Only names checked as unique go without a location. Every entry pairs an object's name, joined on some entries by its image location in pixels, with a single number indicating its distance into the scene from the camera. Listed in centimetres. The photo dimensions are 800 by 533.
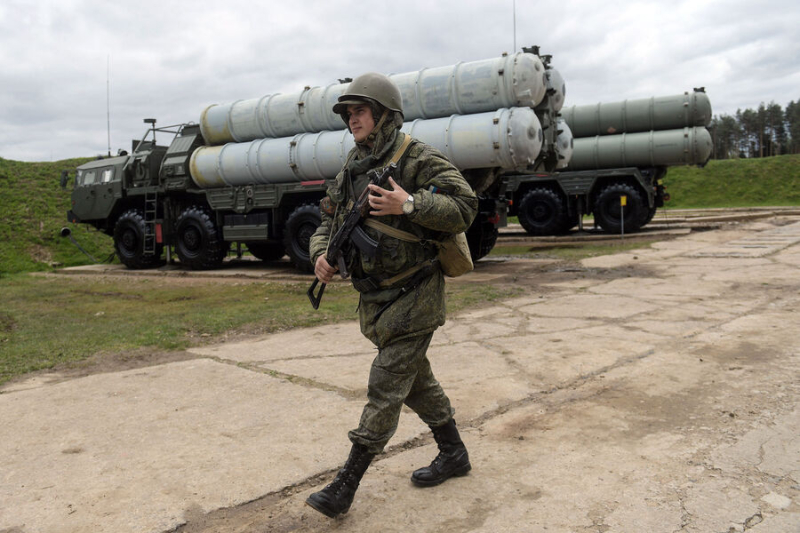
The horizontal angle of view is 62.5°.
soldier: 254
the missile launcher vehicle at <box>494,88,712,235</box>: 1573
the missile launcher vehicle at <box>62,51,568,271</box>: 920
